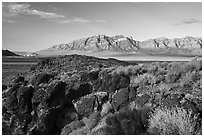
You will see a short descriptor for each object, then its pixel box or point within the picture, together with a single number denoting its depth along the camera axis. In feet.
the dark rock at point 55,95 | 43.85
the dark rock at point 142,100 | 35.86
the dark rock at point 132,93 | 39.06
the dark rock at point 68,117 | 41.87
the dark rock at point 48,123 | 41.50
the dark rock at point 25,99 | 44.13
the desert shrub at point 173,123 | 25.91
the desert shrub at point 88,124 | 36.45
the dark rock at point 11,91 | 46.93
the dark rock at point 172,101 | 32.09
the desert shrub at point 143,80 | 42.40
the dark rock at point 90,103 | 41.27
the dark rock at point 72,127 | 39.34
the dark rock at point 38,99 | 43.62
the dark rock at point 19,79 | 51.98
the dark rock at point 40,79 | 49.41
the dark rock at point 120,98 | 38.91
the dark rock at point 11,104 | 44.42
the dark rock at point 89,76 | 47.59
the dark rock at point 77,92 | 44.47
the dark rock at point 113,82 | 43.47
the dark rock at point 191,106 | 30.18
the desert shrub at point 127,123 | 27.66
